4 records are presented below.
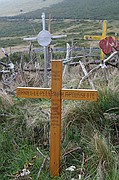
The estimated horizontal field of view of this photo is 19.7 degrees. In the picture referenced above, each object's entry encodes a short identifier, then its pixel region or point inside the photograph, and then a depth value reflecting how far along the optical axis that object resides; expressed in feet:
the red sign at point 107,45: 17.93
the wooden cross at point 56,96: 11.56
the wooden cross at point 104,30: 31.55
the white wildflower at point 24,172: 11.24
